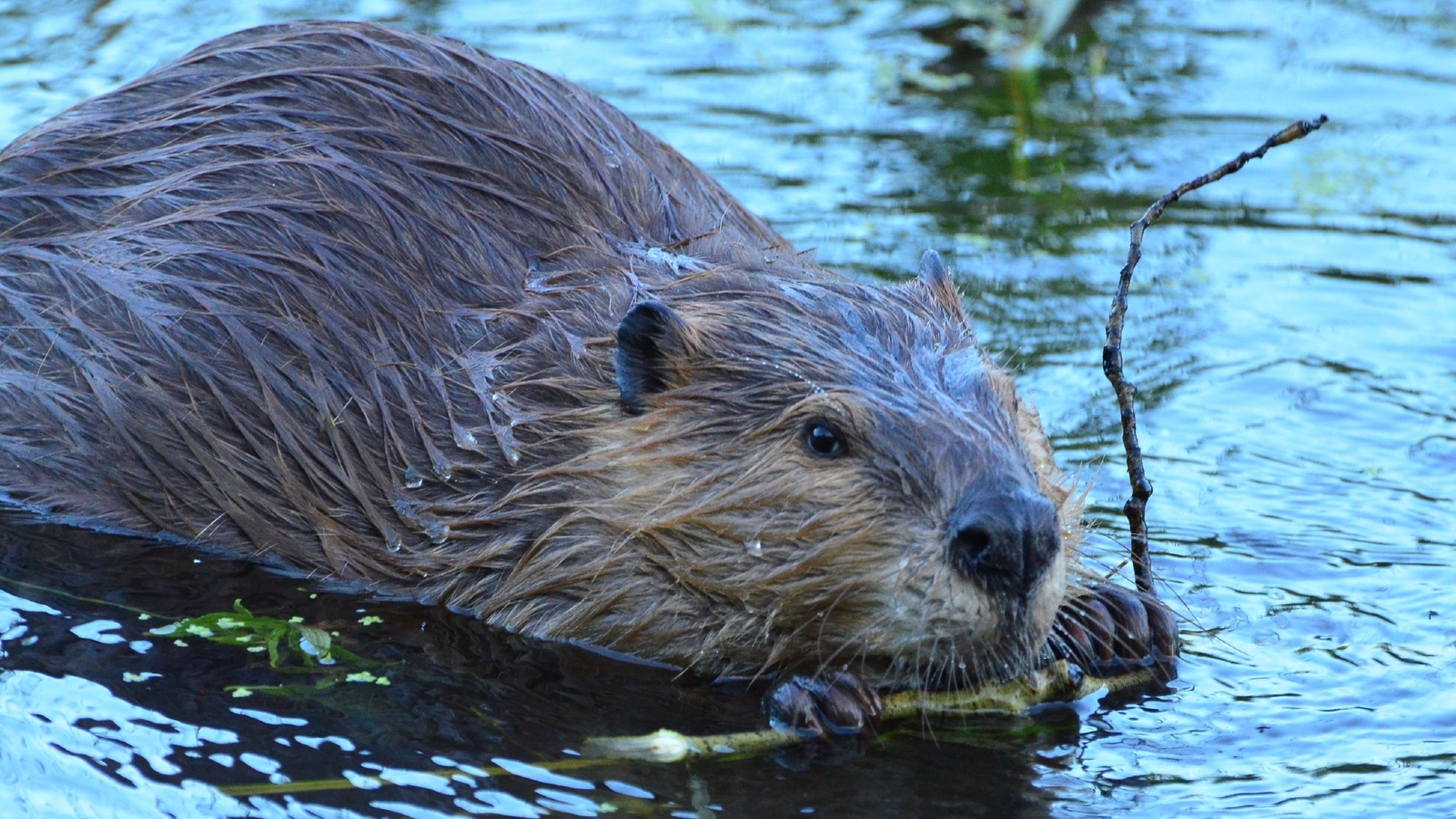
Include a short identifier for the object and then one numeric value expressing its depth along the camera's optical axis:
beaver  8.91
